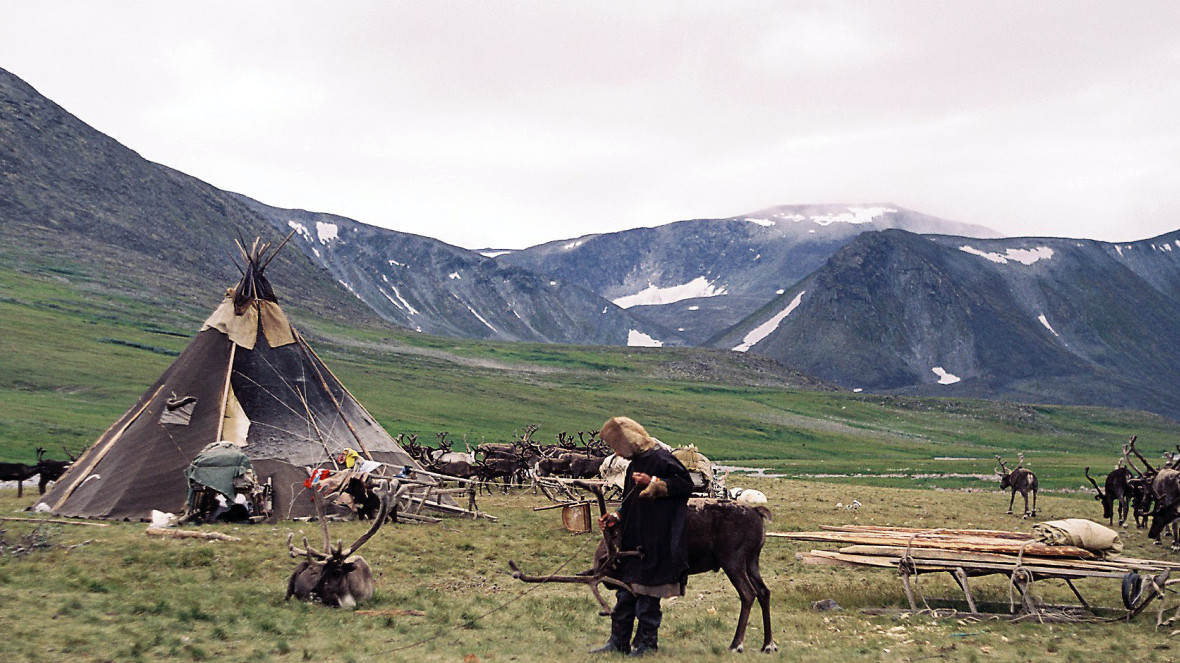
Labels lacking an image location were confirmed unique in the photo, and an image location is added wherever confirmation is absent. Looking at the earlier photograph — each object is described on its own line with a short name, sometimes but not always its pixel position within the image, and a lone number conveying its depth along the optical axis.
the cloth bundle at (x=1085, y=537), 15.84
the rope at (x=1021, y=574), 15.08
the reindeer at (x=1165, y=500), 23.67
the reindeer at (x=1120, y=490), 30.35
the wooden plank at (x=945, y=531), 17.89
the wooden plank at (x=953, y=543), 15.66
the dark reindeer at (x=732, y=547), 12.84
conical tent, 23.59
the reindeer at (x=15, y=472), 28.67
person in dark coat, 12.14
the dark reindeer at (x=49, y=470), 28.14
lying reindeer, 15.26
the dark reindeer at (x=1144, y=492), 25.97
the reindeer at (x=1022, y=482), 34.25
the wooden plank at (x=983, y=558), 14.98
